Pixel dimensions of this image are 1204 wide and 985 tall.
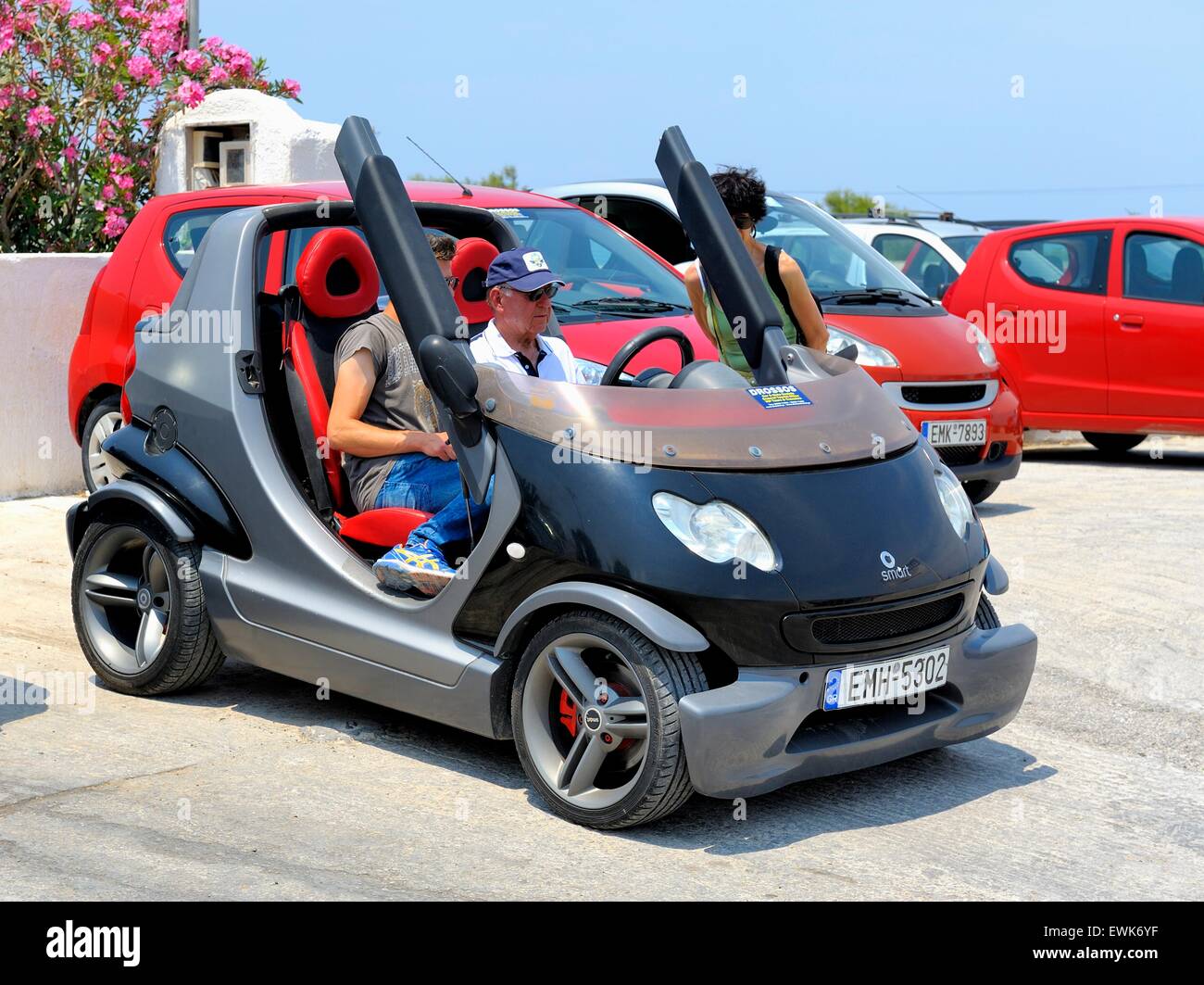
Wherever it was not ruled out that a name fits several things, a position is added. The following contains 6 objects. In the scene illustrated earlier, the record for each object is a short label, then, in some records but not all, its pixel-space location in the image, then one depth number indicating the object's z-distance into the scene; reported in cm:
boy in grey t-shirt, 523
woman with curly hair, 661
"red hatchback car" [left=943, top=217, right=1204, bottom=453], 1095
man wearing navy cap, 528
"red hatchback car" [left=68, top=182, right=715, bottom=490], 800
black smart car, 428
